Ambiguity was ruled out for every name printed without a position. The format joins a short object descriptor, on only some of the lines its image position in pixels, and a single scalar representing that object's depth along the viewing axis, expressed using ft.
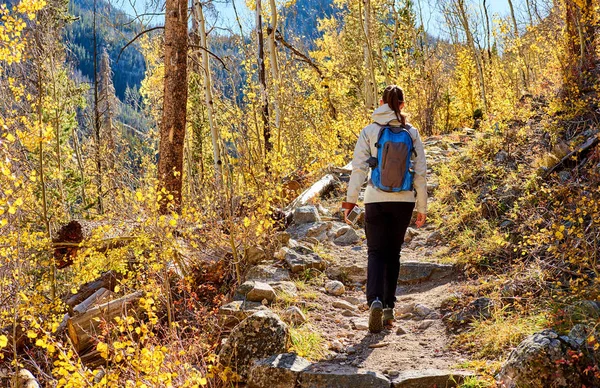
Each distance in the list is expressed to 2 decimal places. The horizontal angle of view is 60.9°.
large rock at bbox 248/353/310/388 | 11.73
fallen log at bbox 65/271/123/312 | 23.35
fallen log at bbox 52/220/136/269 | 18.40
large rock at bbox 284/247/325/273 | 19.65
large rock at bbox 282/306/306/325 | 14.92
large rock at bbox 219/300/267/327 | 15.24
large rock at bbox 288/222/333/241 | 24.23
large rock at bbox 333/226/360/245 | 24.01
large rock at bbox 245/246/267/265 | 20.66
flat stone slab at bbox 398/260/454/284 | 19.22
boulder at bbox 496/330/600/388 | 9.48
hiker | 13.35
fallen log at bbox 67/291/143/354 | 19.29
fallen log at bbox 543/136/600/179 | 19.57
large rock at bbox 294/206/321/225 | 25.98
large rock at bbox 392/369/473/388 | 10.87
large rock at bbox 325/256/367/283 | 19.99
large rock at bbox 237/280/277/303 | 16.47
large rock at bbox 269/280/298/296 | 17.03
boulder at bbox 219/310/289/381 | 12.78
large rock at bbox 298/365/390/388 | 11.19
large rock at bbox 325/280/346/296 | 18.43
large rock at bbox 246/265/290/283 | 18.88
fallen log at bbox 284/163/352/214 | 29.43
